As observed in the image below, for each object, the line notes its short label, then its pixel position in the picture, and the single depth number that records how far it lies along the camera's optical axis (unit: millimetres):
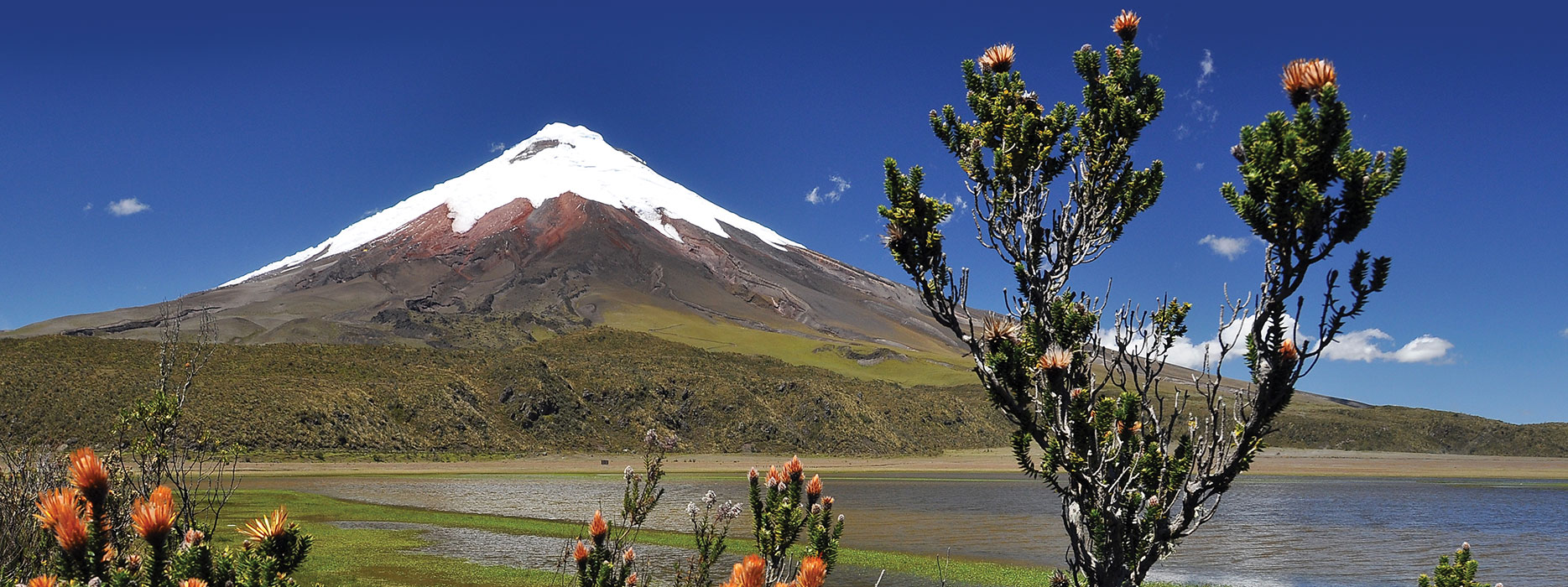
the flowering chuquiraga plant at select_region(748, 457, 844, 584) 3738
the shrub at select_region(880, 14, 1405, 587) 3795
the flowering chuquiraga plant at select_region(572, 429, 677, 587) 4082
